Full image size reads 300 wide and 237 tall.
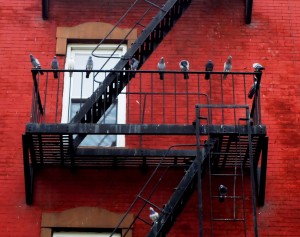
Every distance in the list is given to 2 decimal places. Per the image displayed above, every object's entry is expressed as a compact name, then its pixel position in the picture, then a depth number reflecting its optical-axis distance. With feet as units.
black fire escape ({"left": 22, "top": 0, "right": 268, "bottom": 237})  35.14
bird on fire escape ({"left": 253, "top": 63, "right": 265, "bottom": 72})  36.01
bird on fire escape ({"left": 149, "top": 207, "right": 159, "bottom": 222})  34.32
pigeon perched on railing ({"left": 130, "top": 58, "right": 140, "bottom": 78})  38.75
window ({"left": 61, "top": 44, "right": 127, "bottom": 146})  40.47
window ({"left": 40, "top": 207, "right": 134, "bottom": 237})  37.19
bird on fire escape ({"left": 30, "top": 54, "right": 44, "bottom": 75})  37.37
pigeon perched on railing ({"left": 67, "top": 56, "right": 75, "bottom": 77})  38.77
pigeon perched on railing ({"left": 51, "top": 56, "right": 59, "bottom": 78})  38.06
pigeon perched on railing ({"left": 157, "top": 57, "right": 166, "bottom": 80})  38.28
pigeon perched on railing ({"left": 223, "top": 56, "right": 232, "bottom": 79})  38.40
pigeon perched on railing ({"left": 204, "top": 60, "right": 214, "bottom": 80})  37.97
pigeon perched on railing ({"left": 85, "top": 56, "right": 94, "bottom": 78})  38.01
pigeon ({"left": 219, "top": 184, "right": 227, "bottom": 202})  36.35
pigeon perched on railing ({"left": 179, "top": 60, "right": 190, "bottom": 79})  38.12
